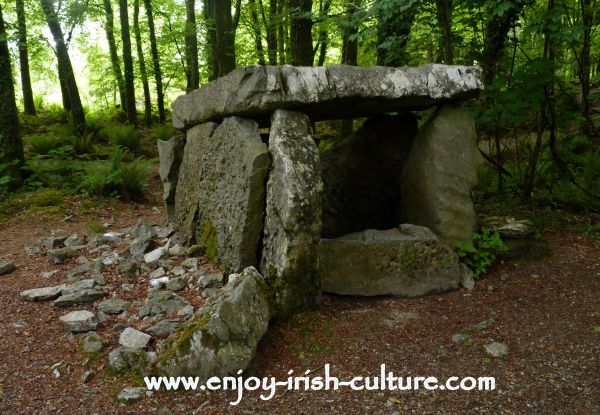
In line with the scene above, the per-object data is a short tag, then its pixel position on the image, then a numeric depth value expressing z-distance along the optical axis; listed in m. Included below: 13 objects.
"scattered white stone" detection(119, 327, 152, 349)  3.06
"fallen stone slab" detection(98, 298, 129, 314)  3.57
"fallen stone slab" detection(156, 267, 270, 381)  2.76
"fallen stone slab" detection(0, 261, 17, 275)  4.53
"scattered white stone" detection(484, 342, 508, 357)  3.19
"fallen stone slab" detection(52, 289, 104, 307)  3.71
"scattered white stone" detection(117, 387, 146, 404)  2.61
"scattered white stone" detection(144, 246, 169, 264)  4.49
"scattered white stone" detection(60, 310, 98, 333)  3.33
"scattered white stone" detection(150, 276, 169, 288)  3.96
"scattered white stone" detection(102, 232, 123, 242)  5.33
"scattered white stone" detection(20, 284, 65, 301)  3.83
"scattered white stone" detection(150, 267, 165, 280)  4.15
